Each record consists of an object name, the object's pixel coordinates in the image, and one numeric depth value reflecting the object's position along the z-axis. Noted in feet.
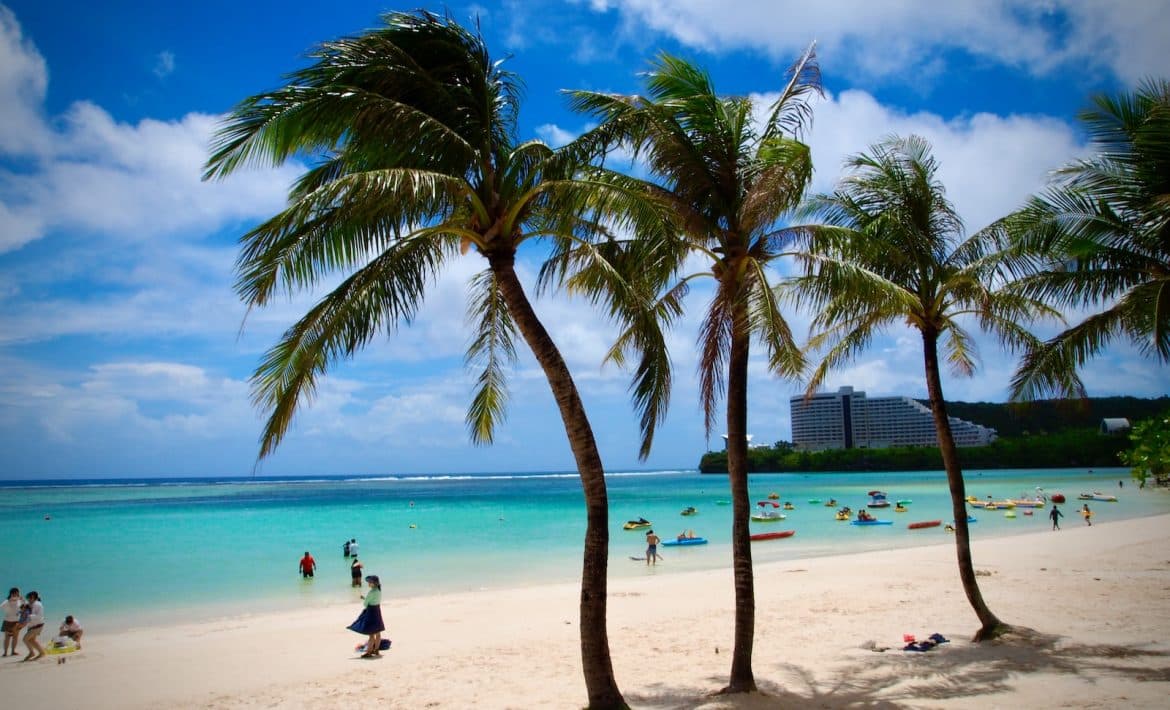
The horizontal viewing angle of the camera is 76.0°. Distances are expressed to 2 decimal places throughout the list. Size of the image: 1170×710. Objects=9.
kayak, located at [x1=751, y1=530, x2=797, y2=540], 105.81
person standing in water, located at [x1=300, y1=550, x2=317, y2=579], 77.82
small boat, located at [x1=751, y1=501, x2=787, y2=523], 132.46
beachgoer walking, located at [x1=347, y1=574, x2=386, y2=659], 39.14
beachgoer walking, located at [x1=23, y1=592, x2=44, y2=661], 41.73
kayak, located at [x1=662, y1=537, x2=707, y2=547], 98.99
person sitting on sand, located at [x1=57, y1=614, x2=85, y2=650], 43.42
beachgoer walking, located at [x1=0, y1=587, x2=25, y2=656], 42.24
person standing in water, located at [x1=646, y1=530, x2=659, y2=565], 81.41
